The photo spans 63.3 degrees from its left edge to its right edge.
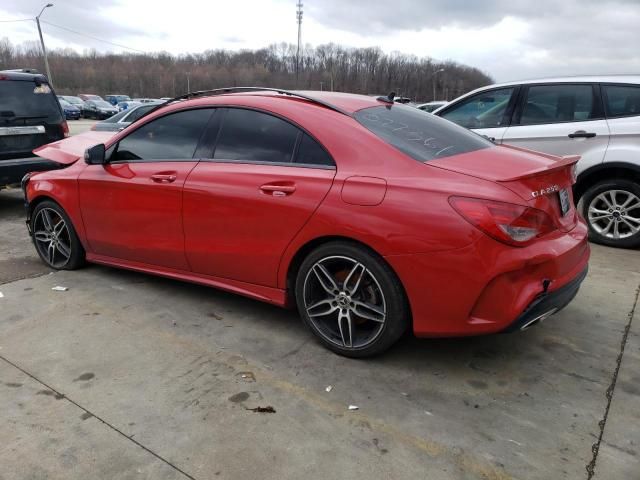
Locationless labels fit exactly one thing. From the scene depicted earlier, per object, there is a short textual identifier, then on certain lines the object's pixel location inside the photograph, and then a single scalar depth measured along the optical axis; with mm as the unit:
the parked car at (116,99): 54275
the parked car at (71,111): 35312
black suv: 6785
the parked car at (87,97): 43900
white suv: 5254
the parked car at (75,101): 38331
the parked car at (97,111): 38188
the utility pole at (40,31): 39294
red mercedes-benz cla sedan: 2623
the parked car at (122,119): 11938
